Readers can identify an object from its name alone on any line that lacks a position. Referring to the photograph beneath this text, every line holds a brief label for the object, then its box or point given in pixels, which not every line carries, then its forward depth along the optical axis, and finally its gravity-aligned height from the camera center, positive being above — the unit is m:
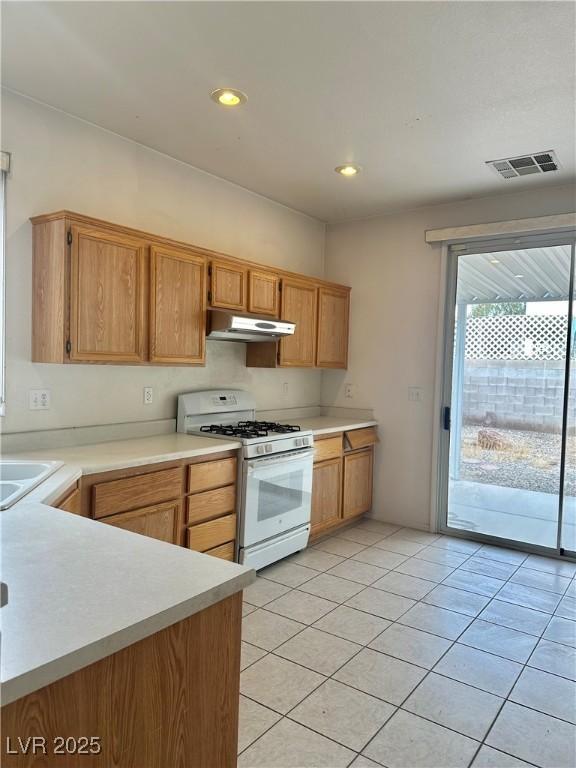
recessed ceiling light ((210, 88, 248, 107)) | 2.59 +1.35
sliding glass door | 3.93 -0.20
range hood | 3.41 +0.25
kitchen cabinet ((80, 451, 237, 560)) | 2.51 -0.74
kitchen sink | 2.28 -0.50
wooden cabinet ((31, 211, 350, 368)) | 2.65 +0.41
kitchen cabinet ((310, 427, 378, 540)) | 4.05 -0.93
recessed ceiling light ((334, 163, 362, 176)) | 3.55 +1.36
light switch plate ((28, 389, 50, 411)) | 2.80 -0.22
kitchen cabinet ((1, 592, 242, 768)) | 0.91 -0.67
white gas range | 3.32 -0.72
